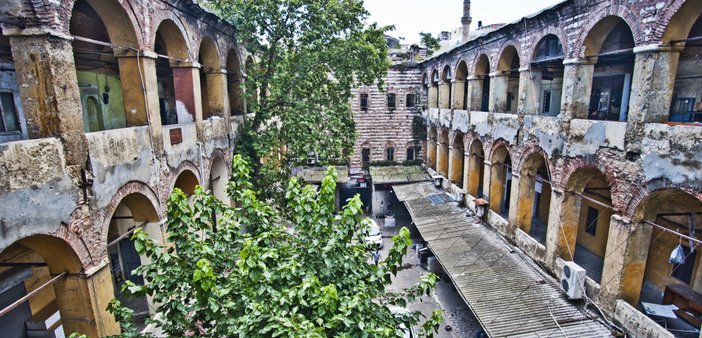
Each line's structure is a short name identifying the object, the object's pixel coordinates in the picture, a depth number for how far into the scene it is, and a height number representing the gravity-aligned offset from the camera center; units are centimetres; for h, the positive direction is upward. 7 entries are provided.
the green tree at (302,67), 1369 +163
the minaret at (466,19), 2291 +546
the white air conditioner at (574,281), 1049 -500
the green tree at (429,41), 3001 +544
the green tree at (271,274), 490 -250
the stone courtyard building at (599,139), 882 -98
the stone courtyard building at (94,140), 699 -71
